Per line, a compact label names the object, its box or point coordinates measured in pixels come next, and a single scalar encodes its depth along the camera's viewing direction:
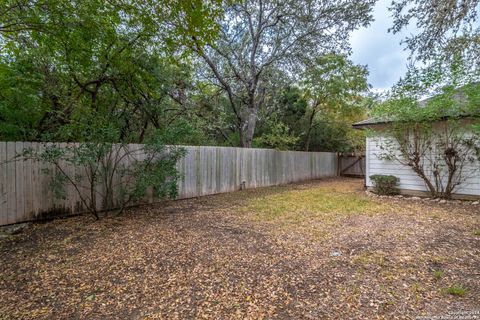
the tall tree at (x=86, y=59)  4.19
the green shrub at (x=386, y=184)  7.58
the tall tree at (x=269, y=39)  8.89
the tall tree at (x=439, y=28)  5.20
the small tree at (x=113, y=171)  4.39
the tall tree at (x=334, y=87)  11.60
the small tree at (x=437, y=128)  5.90
